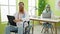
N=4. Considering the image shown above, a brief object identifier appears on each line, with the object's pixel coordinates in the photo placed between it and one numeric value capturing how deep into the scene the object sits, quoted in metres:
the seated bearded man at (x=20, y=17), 2.35
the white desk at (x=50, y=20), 2.99
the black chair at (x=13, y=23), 2.40
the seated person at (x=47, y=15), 3.38
